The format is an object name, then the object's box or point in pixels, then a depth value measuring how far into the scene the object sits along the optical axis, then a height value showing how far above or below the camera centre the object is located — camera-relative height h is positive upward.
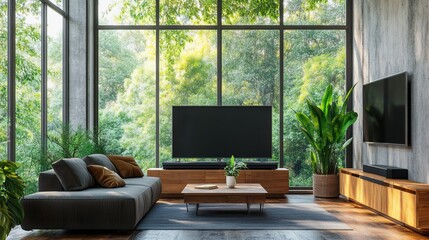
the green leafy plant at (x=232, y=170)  7.65 -0.56
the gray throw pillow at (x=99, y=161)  7.23 -0.43
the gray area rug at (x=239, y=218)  6.26 -1.02
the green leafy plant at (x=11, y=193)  4.65 -0.54
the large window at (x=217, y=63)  9.64 +0.95
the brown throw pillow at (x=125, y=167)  7.99 -0.55
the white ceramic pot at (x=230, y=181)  7.52 -0.68
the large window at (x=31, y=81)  6.67 +0.53
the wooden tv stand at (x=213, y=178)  9.10 -0.78
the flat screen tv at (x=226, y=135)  9.48 -0.10
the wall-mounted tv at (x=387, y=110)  6.99 +0.17
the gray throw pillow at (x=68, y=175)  6.18 -0.50
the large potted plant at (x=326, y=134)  9.03 -0.14
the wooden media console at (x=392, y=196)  5.86 -0.78
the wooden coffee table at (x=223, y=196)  6.98 -0.81
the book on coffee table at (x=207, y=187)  7.32 -0.73
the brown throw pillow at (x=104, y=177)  6.68 -0.57
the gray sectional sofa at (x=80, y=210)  5.75 -0.80
